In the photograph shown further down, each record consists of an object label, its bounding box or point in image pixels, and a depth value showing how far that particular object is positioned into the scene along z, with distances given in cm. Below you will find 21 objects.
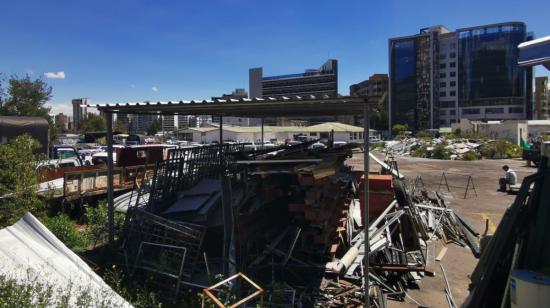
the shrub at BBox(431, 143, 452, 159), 3466
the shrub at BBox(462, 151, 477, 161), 3303
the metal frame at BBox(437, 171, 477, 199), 1580
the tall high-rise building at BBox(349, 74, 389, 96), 10784
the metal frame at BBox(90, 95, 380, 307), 512
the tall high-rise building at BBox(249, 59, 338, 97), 11362
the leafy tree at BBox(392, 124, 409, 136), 7669
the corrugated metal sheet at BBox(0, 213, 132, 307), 429
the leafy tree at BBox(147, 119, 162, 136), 9568
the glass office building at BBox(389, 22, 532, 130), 8306
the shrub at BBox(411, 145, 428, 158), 3722
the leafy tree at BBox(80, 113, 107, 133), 7740
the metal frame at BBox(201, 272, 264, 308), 403
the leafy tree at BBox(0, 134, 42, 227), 689
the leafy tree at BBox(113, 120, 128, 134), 6520
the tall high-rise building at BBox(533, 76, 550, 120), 9468
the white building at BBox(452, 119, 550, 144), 4284
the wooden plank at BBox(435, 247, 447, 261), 802
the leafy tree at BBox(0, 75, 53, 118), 2734
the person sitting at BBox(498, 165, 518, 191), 1656
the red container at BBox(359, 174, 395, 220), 918
